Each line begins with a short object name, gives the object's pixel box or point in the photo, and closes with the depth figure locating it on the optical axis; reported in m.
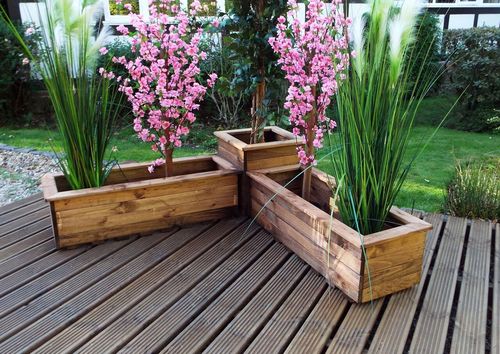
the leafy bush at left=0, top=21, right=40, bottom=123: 5.64
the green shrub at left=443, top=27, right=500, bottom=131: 5.81
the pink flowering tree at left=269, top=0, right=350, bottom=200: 2.37
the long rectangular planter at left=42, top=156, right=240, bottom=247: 2.52
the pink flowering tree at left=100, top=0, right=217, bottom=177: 2.58
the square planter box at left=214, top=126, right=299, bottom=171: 2.87
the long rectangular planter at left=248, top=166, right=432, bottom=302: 2.01
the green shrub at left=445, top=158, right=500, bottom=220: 2.95
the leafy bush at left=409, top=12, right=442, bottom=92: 6.85
